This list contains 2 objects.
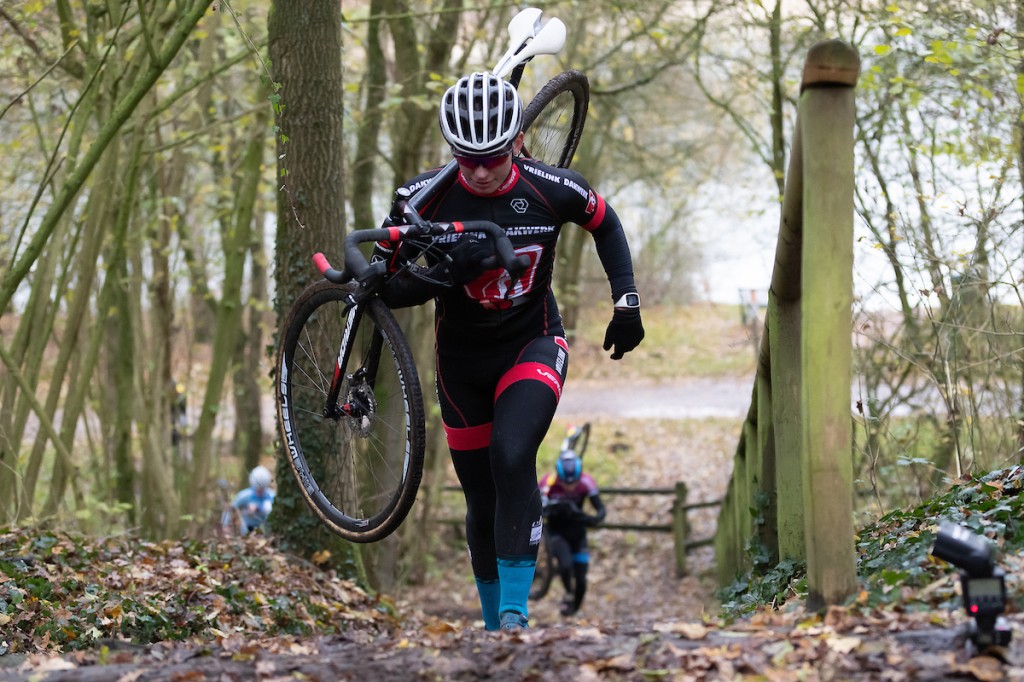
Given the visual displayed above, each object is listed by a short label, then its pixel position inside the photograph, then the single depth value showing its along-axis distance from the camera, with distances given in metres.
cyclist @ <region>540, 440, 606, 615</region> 13.28
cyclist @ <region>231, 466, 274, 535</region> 12.55
